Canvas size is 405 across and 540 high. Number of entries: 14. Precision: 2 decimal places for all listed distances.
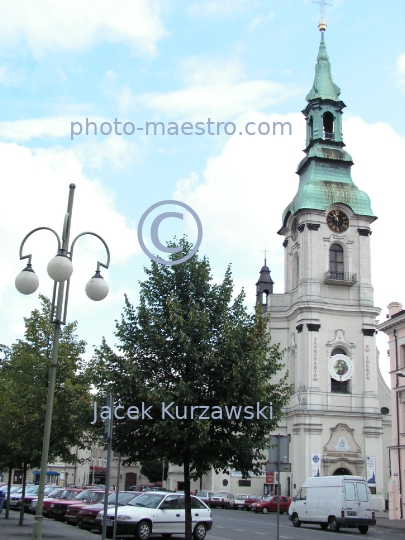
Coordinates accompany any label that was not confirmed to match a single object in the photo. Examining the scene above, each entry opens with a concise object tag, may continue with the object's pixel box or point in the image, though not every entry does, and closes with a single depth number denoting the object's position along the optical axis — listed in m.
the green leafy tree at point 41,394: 22.88
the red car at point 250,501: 49.49
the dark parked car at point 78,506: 26.56
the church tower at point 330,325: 55.25
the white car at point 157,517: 20.64
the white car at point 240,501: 51.16
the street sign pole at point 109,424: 13.89
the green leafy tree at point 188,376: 16.97
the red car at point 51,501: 30.33
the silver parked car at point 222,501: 53.50
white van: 31.52
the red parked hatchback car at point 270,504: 47.01
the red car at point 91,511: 23.58
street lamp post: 11.31
